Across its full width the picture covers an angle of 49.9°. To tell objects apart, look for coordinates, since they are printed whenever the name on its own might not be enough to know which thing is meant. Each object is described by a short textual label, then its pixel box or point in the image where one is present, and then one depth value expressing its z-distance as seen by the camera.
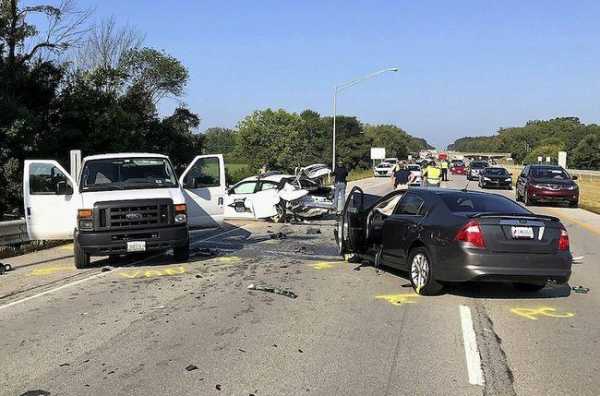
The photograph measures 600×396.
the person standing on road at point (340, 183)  22.09
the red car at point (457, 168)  74.78
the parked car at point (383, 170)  72.62
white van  10.89
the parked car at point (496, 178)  41.31
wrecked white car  19.05
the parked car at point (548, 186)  26.64
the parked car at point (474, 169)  55.13
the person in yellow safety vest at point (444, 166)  38.13
